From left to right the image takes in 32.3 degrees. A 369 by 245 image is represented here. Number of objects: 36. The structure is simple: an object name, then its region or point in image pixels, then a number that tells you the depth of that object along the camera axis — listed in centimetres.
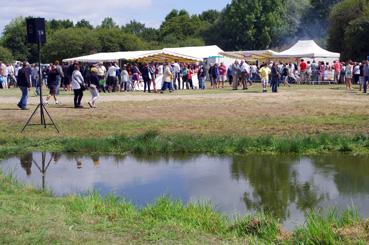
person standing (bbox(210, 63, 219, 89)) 3881
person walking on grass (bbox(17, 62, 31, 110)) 2196
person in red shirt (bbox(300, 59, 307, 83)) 4184
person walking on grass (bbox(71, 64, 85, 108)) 2195
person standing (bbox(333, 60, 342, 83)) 4012
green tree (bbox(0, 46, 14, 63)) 7700
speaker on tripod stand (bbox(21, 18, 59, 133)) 1655
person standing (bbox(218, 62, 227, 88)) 3931
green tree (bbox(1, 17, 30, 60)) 10069
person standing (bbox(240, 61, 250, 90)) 3447
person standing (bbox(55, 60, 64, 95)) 2579
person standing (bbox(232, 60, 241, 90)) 3478
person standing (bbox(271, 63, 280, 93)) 3069
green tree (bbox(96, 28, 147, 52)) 8638
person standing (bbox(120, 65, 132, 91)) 3625
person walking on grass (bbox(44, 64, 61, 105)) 2407
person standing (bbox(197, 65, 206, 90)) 3806
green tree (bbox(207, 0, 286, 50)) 9312
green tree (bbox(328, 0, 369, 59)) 5359
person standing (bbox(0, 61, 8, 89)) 4142
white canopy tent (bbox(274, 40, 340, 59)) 4410
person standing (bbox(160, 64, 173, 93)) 3276
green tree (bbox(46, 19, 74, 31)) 12602
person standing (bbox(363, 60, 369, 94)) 2878
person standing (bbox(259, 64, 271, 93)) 3188
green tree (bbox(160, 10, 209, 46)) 11019
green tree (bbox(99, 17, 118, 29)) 13865
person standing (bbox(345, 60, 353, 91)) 3222
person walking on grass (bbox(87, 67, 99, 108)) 2239
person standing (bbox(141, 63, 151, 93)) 3422
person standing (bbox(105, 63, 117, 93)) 3472
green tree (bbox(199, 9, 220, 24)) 12612
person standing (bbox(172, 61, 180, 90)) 3684
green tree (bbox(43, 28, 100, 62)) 8344
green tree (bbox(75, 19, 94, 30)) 12622
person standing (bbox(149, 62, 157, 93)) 3491
